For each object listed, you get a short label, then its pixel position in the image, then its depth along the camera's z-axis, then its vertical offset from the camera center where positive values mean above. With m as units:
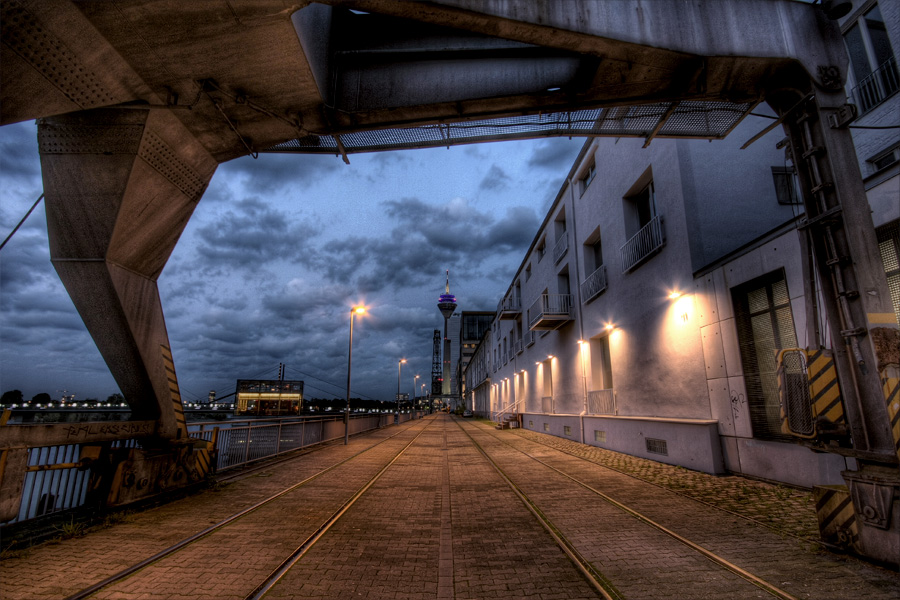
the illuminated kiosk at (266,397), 73.86 -1.47
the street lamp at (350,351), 18.75 +2.04
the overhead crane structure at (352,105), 4.77 +4.41
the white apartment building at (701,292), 7.98 +2.36
